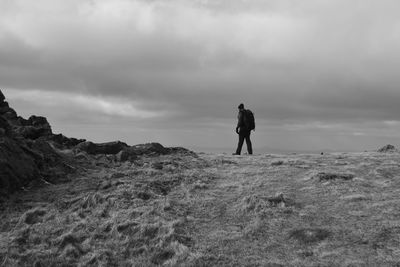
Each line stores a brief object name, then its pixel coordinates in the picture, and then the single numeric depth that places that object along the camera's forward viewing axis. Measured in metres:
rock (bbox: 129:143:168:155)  26.85
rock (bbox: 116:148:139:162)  24.55
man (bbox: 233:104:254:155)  31.14
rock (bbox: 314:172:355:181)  18.67
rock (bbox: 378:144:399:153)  35.52
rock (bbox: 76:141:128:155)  26.56
